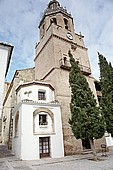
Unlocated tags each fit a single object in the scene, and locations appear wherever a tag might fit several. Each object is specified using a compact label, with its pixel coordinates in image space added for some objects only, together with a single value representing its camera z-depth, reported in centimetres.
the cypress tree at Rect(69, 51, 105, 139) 1147
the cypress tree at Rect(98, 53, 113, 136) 1403
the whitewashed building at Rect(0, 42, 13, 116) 923
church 1360
